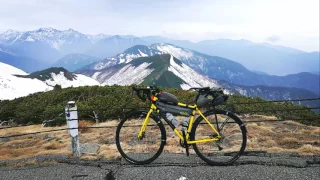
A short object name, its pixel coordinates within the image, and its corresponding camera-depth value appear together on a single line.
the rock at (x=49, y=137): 14.39
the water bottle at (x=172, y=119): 7.49
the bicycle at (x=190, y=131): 7.38
